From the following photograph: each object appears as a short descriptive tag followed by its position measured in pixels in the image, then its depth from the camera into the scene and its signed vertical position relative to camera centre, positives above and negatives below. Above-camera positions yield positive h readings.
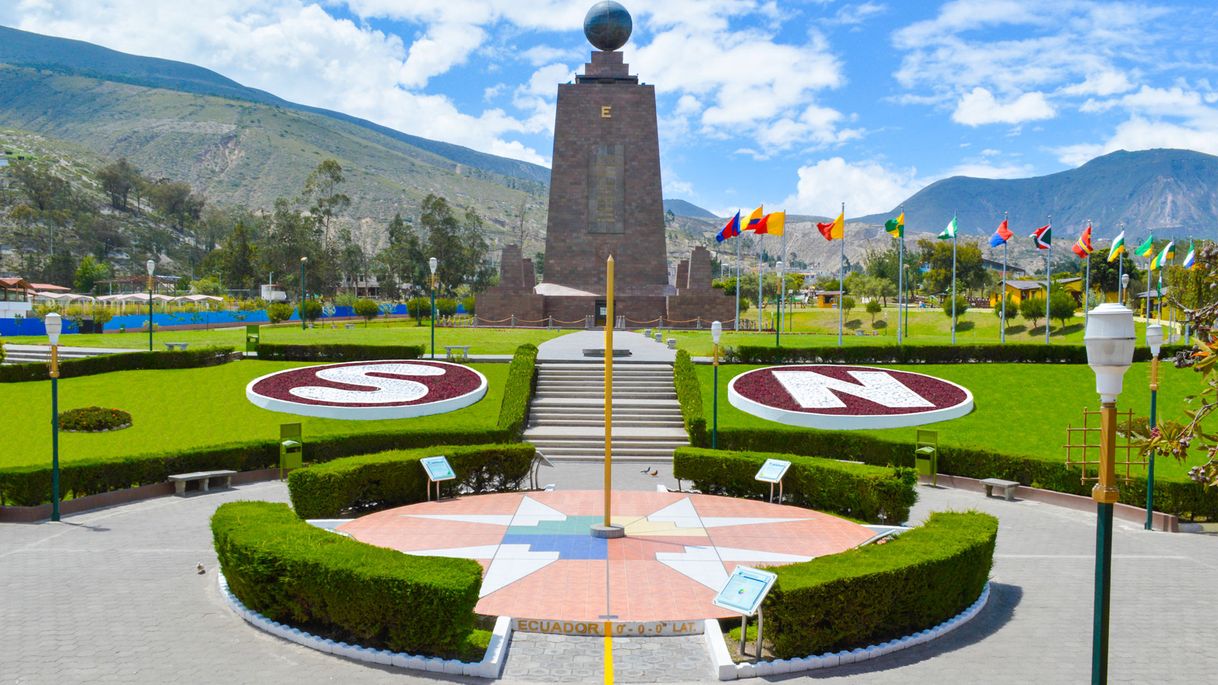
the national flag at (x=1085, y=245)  37.81 +3.27
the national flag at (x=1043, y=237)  38.30 +3.61
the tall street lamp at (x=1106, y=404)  6.07 -0.65
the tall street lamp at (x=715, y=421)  21.02 -2.85
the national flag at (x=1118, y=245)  39.49 +3.51
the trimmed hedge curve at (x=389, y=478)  15.91 -3.66
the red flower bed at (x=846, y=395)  25.44 -2.64
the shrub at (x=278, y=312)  57.66 -1.04
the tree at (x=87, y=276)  105.38 +2.10
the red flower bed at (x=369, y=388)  26.33 -2.82
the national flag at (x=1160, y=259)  39.38 +2.78
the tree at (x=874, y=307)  71.75 +0.33
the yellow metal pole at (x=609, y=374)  13.56 -1.16
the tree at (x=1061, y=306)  59.28 +0.64
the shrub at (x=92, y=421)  22.50 -3.48
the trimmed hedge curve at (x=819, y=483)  15.88 -3.56
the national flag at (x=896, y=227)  36.44 +3.74
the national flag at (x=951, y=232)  36.62 +3.61
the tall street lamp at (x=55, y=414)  15.88 -2.35
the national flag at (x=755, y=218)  37.13 +4.02
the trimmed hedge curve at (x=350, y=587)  9.37 -3.40
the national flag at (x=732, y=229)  39.94 +3.76
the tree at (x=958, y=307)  67.25 +0.47
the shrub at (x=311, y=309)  60.44 -0.81
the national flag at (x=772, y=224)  36.62 +3.73
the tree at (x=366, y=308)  70.44 -0.76
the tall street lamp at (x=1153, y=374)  15.65 -1.09
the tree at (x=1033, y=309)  61.53 +0.43
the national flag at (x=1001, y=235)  36.75 +3.53
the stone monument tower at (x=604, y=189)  57.75 +8.01
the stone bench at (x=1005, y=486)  19.09 -3.95
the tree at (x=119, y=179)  150.00 +20.71
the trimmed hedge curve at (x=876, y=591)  9.56 -3.37
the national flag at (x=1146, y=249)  40.81 +3.36
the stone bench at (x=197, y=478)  18.61 -4.19
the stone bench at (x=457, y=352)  32.53 -2.09
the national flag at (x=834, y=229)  36.56 +3.62
